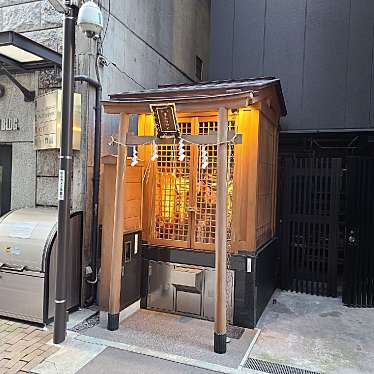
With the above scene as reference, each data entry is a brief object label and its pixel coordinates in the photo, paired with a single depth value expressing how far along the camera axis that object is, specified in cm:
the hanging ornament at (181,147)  488
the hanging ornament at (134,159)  528
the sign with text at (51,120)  579
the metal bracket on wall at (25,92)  584
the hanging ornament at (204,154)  499
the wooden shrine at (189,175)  507
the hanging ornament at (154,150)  507
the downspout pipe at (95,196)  613
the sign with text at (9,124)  643
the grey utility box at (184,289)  566
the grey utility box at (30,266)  520
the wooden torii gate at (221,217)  468
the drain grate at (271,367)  434
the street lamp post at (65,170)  480
